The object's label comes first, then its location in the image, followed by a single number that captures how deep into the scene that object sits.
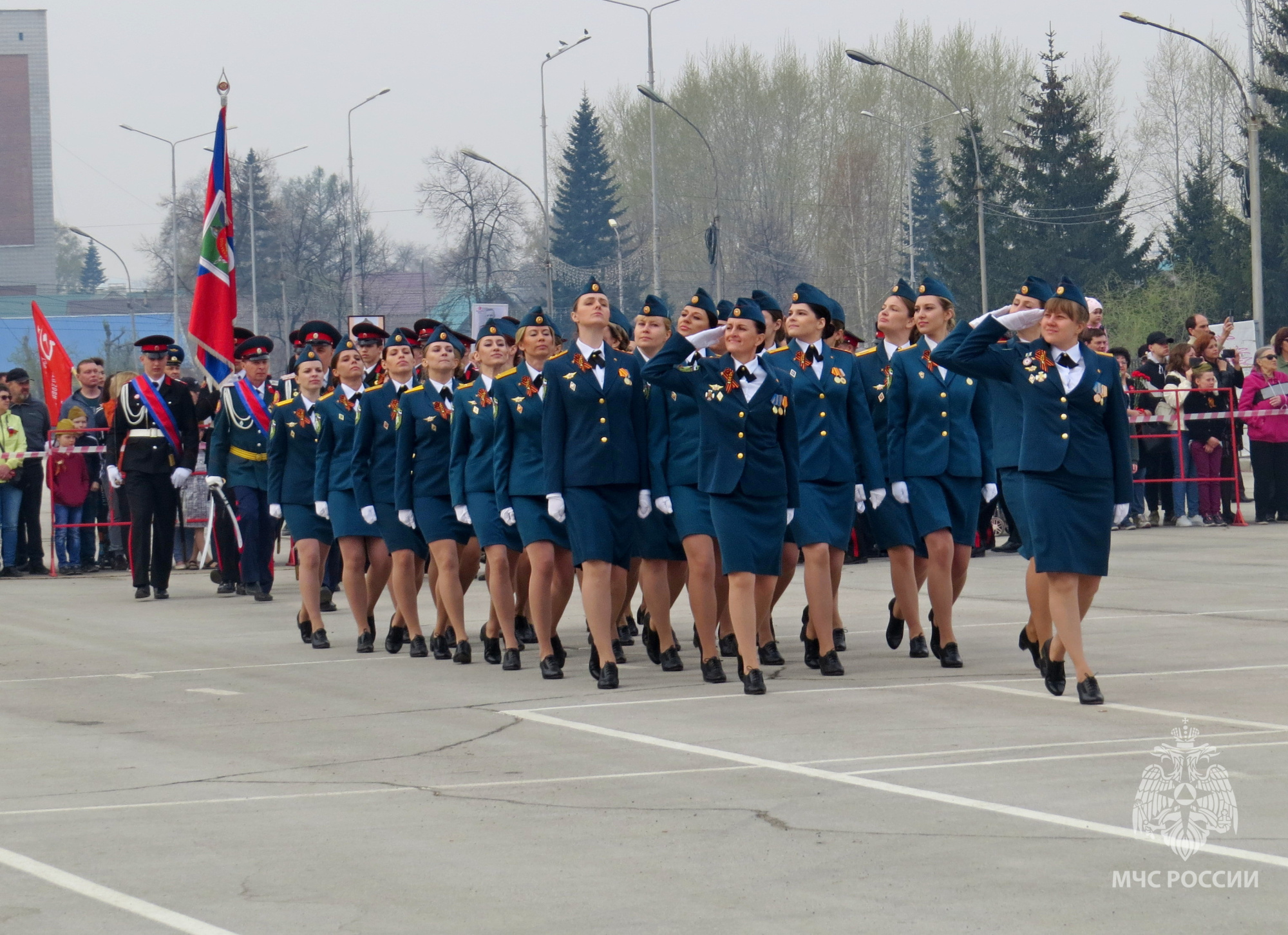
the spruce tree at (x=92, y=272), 155.25
